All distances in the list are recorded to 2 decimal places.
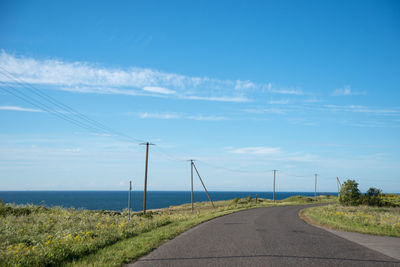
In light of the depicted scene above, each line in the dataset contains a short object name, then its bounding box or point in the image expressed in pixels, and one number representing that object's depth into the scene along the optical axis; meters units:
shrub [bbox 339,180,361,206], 40.25
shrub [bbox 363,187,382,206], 39.56
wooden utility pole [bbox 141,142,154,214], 33.66
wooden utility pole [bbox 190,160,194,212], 48.11
